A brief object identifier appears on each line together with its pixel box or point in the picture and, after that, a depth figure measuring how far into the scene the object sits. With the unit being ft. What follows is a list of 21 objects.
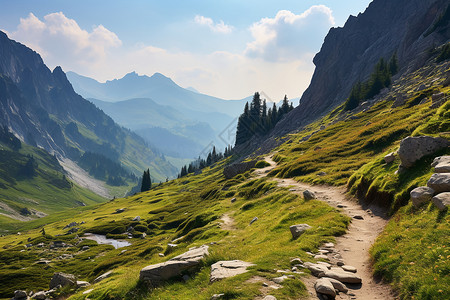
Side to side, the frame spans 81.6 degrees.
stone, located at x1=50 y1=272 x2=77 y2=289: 117.52
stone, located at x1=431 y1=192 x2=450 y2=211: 43.27
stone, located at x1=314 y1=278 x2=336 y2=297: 36.04
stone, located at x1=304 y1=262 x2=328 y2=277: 42.40
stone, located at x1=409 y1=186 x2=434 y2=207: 49.78
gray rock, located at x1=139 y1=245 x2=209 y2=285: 52.39
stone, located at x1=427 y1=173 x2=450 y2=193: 47.57
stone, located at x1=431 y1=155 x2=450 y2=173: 52.82
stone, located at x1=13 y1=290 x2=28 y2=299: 129.49
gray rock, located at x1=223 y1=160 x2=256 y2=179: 255.09
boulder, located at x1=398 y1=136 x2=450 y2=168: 67.31
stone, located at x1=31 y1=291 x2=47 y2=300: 111.50
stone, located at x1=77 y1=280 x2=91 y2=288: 105.64
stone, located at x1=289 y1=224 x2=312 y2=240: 63.21
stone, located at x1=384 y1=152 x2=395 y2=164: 82.12
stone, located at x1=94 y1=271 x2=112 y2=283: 95.11
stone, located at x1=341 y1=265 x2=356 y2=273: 44.01
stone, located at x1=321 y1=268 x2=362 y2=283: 40.40
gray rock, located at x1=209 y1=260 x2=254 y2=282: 42.88
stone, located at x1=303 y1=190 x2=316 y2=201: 97.04
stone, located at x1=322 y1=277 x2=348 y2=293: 38.45
